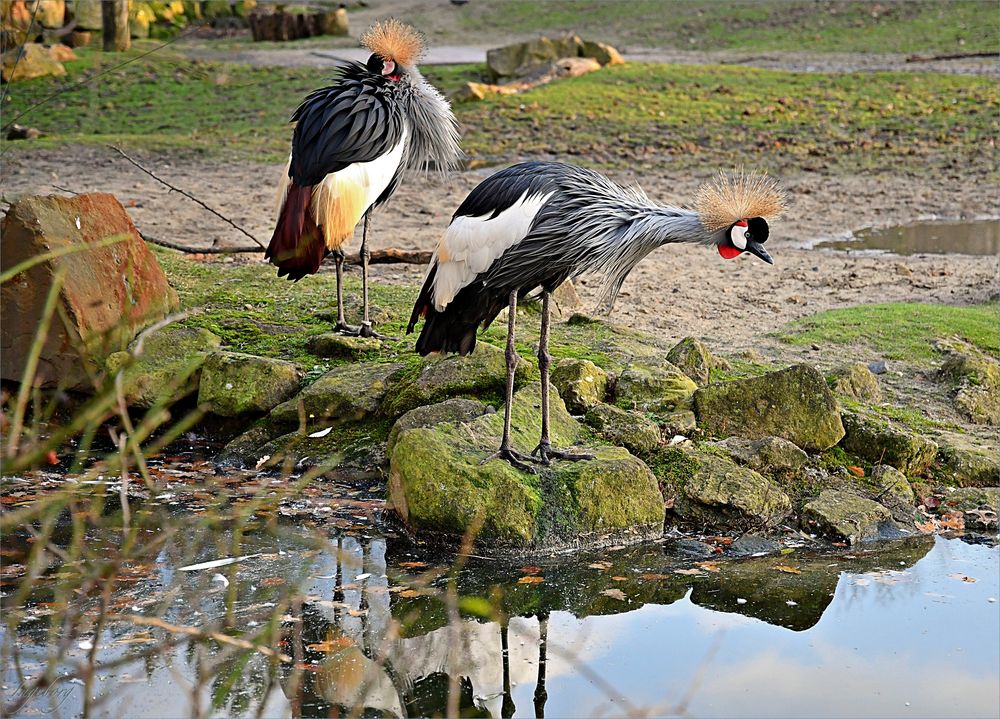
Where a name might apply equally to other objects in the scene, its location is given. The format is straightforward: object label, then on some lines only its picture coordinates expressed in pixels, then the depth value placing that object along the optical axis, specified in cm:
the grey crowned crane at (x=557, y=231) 1009
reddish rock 1226
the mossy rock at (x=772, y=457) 1105
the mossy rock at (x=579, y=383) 1184
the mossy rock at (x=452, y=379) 1190
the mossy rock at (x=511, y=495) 989
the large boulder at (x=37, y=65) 3266
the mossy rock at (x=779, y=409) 1146
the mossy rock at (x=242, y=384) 1234
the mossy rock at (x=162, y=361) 1231
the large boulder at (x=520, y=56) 3344
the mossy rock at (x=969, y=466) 1150
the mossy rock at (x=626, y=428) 1114
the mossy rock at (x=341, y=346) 1314
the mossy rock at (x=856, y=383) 1277
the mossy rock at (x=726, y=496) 1053
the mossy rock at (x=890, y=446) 1145
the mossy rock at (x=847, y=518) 1045
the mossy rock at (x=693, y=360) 1280
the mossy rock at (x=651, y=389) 1198
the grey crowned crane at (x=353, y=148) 1280
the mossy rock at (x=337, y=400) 1206
